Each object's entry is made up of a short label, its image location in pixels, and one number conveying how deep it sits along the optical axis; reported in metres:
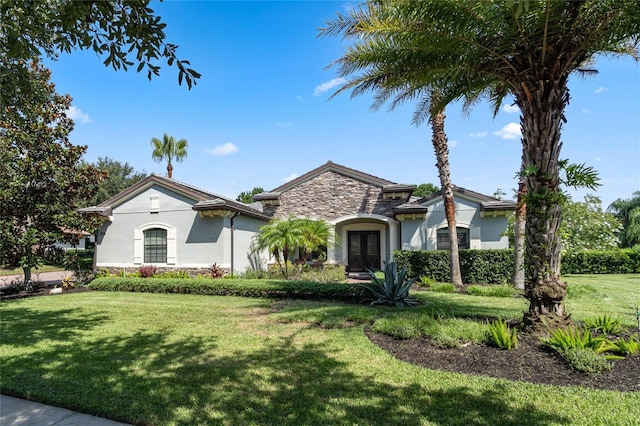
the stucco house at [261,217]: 16.12
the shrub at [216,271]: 15.36
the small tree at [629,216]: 29.84
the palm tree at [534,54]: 5.30
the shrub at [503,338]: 5.12
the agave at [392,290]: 9.52
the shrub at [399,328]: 6.03
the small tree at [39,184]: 12.68
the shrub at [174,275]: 15.16
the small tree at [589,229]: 11.84
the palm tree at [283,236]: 15.73
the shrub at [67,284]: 14.52
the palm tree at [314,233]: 16.86
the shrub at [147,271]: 15.71
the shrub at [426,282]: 13.66
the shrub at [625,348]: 4.76
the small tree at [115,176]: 36.95
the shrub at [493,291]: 11.55
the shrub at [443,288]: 12.69
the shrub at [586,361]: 4.34
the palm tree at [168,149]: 30.75
